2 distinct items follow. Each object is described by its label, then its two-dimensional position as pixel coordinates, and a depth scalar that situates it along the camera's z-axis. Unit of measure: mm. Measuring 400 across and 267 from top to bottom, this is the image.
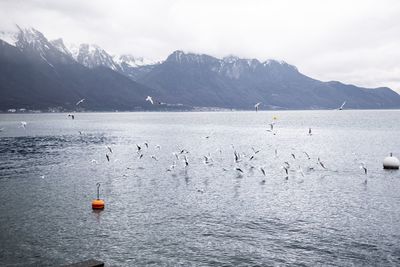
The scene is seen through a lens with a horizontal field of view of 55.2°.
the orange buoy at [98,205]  44312
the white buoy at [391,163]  71938
